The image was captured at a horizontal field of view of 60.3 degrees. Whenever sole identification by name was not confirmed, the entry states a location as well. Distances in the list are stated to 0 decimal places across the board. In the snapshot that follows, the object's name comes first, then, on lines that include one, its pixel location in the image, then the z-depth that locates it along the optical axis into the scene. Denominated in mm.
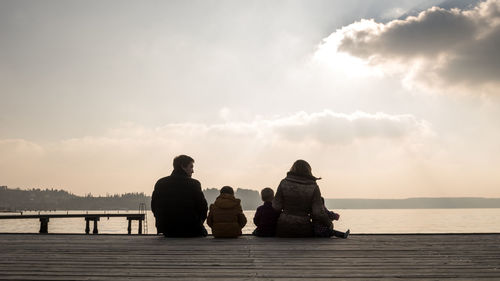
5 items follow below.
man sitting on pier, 8836
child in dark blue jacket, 9180
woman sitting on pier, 8773
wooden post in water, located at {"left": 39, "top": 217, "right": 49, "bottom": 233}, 23672
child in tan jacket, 8797
